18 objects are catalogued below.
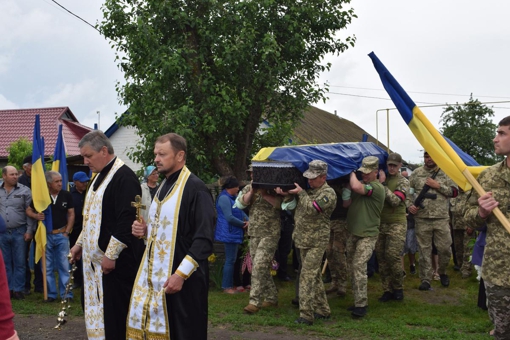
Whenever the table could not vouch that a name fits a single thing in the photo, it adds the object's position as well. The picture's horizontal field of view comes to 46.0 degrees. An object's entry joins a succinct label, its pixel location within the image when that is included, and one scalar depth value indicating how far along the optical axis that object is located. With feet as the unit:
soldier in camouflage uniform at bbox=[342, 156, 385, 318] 26.37
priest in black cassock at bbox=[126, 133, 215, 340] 14.85
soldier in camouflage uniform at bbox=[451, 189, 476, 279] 35.47
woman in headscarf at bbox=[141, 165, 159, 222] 30.91
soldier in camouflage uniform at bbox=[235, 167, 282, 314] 27.61
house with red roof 121.70
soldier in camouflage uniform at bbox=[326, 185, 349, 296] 31.01
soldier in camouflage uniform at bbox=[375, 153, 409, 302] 28.84
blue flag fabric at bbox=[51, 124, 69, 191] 33.73
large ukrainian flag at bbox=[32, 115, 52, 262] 30.50
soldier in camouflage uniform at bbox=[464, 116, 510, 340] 14.67
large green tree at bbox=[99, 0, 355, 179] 37.58
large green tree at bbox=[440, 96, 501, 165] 85.20
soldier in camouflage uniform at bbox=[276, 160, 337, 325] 24.99
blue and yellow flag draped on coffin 26.68
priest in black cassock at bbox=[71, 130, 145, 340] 17.25
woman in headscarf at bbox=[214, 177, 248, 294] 32.73
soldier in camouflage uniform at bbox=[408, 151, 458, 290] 31.78
